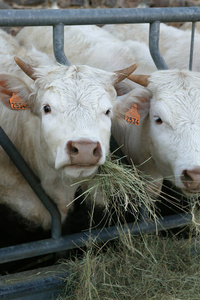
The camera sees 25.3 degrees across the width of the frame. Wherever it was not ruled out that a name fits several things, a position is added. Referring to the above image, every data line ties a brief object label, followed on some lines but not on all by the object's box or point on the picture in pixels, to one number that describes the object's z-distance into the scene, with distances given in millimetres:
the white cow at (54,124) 2264
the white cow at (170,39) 3975
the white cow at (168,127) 2479
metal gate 2424
